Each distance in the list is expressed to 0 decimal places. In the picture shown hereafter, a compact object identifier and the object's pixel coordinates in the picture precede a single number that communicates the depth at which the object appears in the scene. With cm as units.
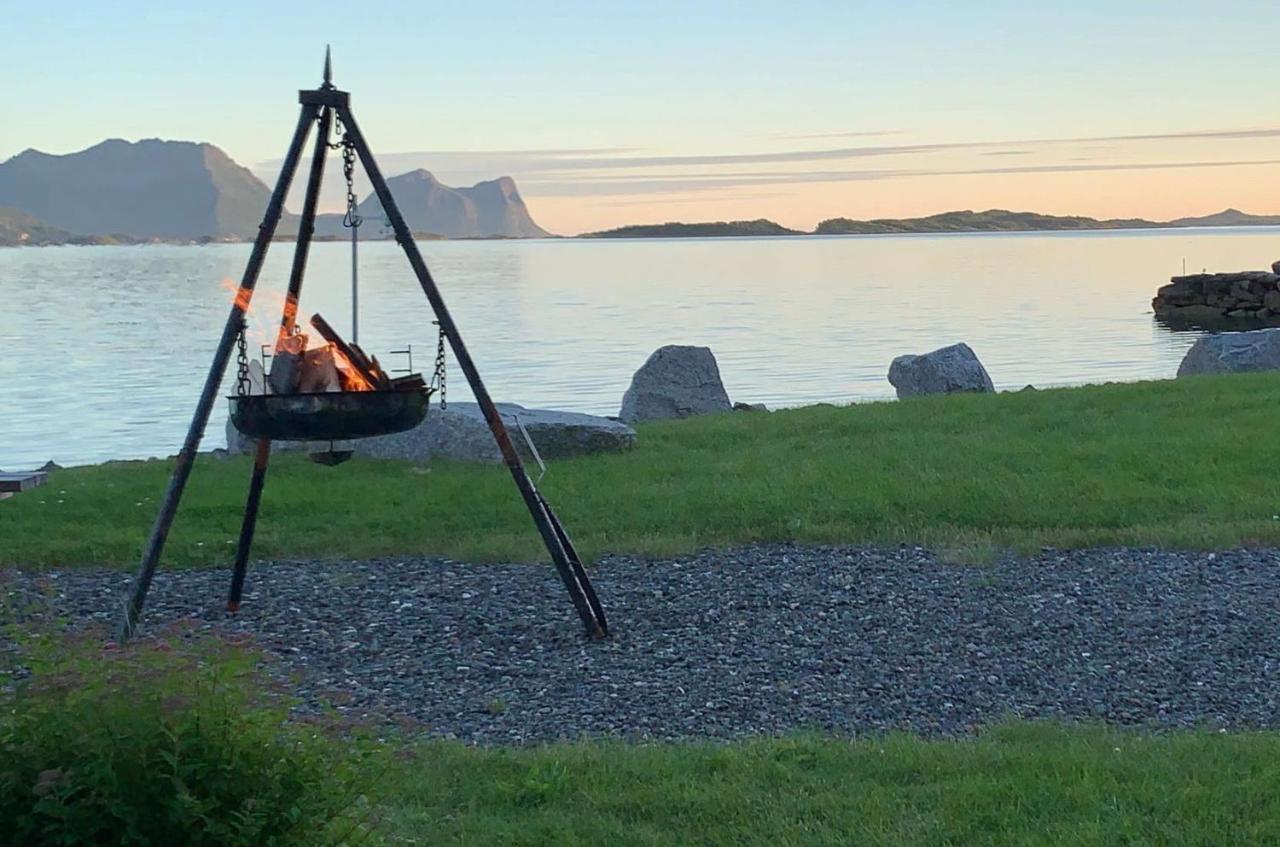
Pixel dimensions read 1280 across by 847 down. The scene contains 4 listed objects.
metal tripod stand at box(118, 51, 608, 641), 780
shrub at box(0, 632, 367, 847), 362
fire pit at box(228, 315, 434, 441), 758
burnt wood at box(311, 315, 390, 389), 816
